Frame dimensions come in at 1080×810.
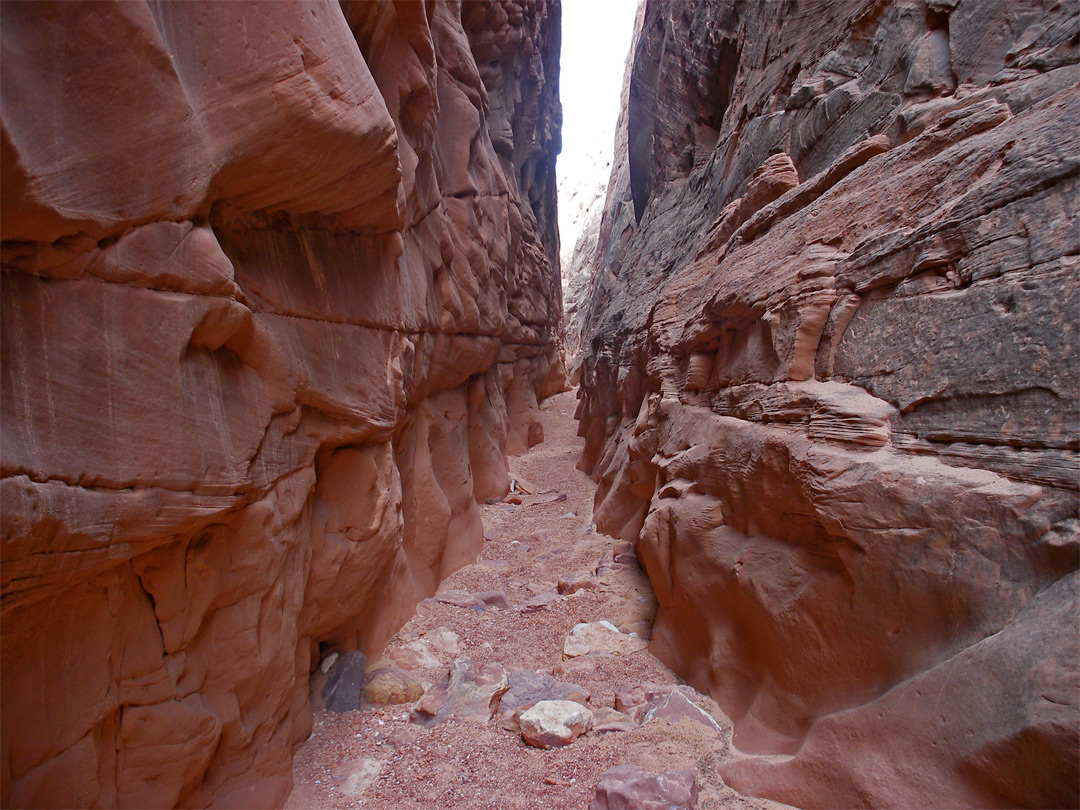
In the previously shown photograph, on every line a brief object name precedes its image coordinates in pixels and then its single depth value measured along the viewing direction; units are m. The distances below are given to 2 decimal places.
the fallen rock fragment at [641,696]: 4.16
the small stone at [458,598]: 6.23
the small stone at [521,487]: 11.31
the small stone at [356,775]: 3.56
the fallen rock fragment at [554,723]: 3.80
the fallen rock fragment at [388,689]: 4.47
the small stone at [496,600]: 6.24
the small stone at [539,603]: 6.07
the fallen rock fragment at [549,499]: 10.71
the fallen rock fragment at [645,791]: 3.05
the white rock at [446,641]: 5.31
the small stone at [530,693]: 4.19
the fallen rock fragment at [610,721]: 3.88
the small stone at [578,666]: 4.74
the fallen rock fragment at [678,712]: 3.89
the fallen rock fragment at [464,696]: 4.21
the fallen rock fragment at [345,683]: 4.32
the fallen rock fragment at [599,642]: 5.19
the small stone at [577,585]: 6.44
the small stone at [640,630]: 5.50
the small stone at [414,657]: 5.06
